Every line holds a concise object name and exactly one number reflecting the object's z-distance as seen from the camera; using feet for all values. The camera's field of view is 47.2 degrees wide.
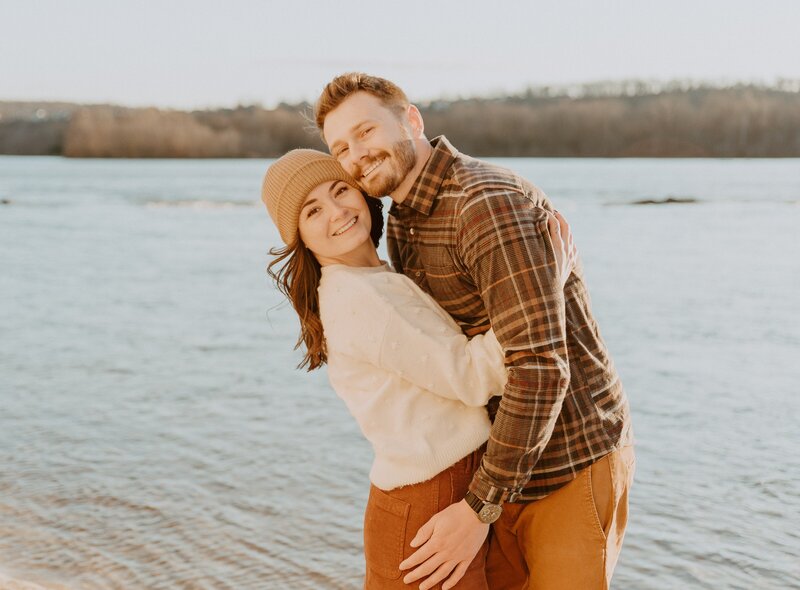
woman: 7.68
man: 7.11
